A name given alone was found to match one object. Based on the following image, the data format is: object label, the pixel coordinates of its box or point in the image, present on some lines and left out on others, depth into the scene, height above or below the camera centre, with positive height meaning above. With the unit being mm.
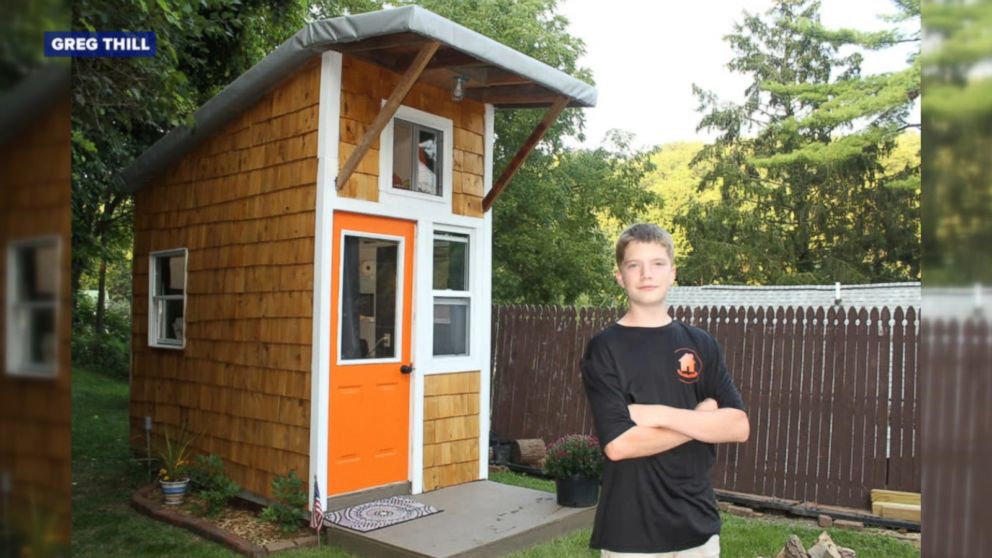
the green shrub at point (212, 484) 6016 -1822
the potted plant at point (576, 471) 5812 -1560
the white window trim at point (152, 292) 7072 -278
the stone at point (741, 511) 6568 -2076
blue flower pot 6160 -1869
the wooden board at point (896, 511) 5885 -1854
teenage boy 2127 -412
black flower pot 5805 -1707
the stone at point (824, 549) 4441 -1621
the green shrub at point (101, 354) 15844 -1992
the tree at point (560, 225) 14578 +940
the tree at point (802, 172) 18225 +2988
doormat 5277 -1801
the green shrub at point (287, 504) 5457 -1754
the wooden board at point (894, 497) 5980 -1769
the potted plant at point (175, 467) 6180 -1764
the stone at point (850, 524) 6062 -2011
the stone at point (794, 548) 4359 -1585
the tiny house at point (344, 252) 5594 +117
